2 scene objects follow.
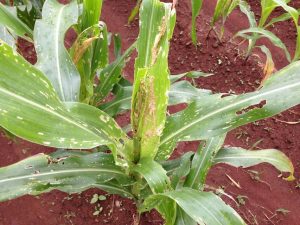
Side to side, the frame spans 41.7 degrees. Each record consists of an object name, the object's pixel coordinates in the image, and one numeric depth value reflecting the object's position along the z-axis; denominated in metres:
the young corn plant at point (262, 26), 1.95
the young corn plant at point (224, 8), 2.04
